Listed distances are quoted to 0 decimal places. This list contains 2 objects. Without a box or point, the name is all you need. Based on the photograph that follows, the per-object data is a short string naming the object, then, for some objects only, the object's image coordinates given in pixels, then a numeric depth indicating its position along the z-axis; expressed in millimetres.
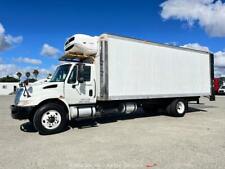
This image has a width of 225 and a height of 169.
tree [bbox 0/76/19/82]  60129
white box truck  5740
